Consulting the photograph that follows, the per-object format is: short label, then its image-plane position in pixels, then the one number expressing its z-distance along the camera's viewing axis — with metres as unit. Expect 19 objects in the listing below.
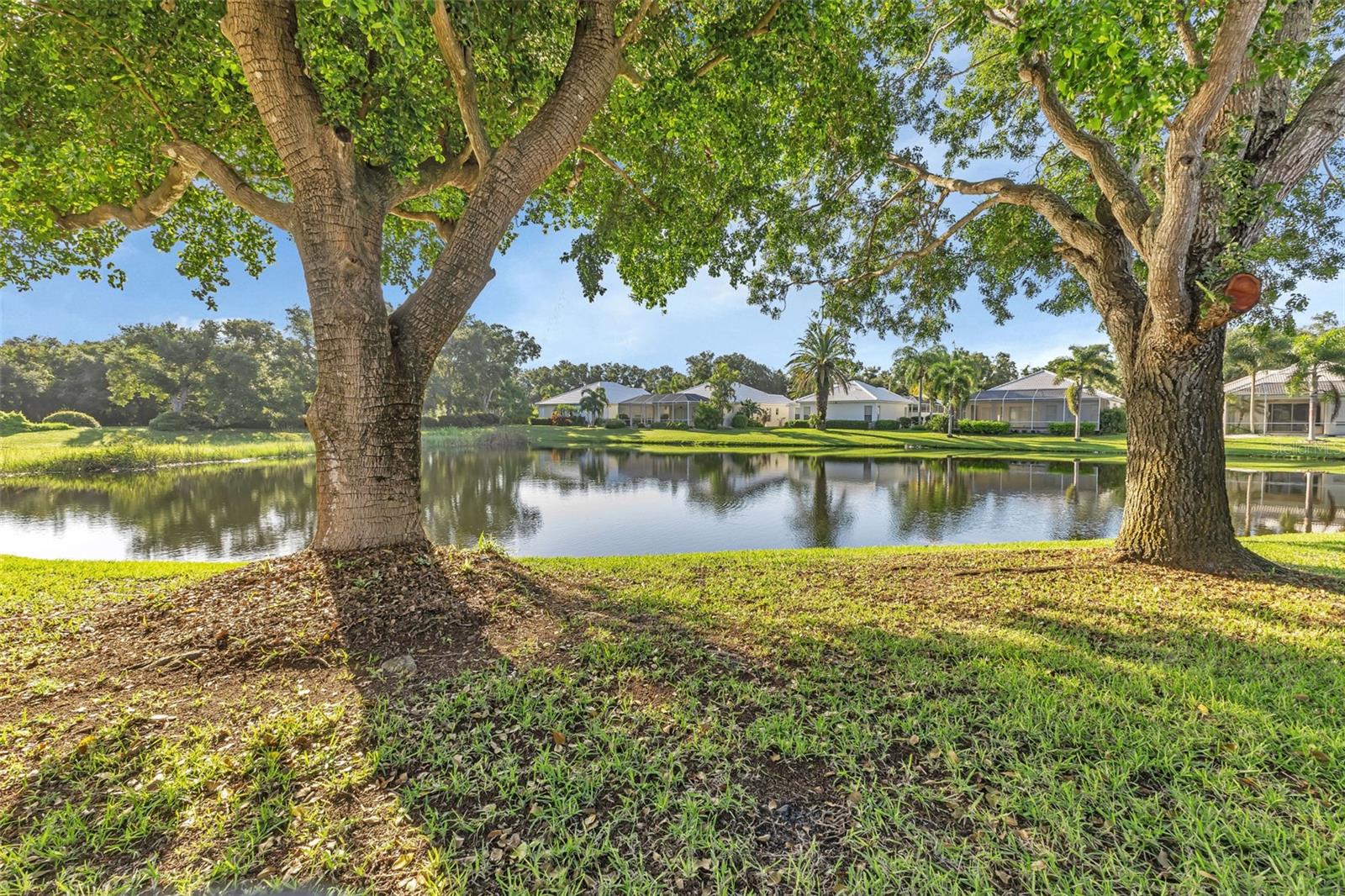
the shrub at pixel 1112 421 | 36.66
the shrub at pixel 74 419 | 35.03
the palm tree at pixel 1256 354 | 27.44
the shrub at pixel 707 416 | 41.72
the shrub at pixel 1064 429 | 35.56
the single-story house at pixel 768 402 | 49.09
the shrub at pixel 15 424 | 30.94
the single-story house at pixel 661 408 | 46.97
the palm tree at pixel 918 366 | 38.28
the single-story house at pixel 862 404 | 45.62
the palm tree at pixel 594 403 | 46.31
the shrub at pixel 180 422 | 33.59
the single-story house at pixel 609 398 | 49.84
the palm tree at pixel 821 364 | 38.09
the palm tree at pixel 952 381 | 33.91
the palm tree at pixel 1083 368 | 31.27
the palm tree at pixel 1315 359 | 24.17
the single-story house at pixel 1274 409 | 31.77
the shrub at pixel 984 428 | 37.16
